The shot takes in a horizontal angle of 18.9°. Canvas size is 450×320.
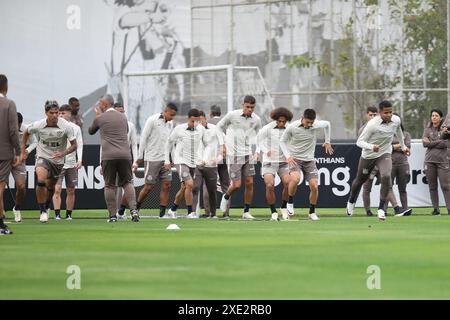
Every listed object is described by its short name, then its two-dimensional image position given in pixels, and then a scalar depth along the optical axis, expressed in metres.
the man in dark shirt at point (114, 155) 24.41
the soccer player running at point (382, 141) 25.59
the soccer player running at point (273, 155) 26.03
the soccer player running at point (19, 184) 25.20
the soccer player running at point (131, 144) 26.61
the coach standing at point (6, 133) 19.77
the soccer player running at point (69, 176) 26.78
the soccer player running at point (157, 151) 27.41
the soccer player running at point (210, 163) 27.95
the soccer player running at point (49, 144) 24.45
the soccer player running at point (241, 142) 26.84
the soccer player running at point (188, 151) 27.88
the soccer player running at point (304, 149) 25.88
